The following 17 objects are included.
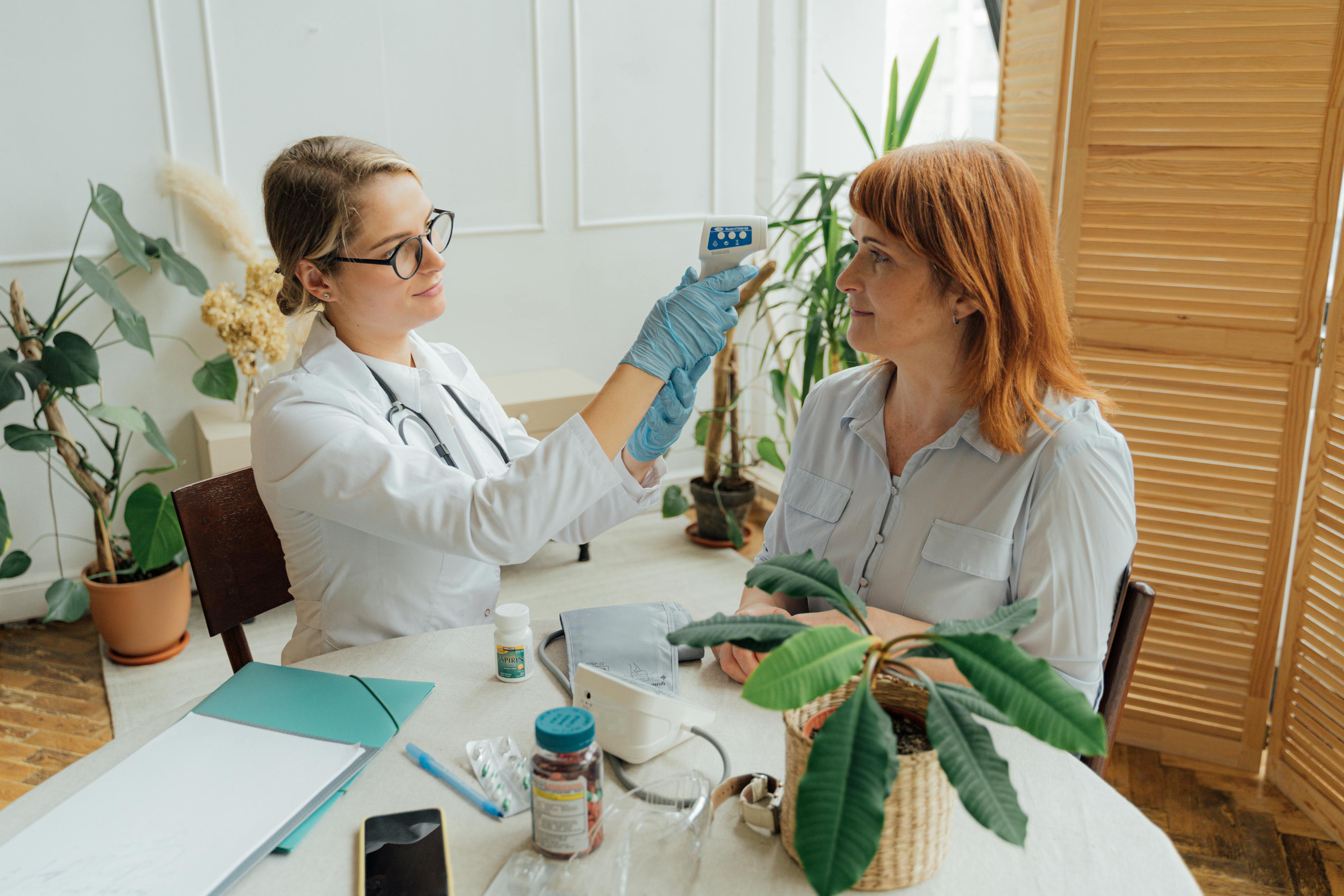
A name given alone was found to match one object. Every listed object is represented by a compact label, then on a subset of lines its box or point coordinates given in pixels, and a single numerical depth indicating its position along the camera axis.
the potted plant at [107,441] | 2.57
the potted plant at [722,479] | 3.41
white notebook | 0.91
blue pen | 1.01
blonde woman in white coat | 1.37
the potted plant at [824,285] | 2.57
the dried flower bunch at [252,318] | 2.84
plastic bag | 0.90
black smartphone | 0.90
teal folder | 1.14
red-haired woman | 1.27
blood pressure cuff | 1.24
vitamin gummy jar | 0.89
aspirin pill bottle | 1.23
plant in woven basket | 0.69
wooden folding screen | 1.95
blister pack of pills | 1.02
